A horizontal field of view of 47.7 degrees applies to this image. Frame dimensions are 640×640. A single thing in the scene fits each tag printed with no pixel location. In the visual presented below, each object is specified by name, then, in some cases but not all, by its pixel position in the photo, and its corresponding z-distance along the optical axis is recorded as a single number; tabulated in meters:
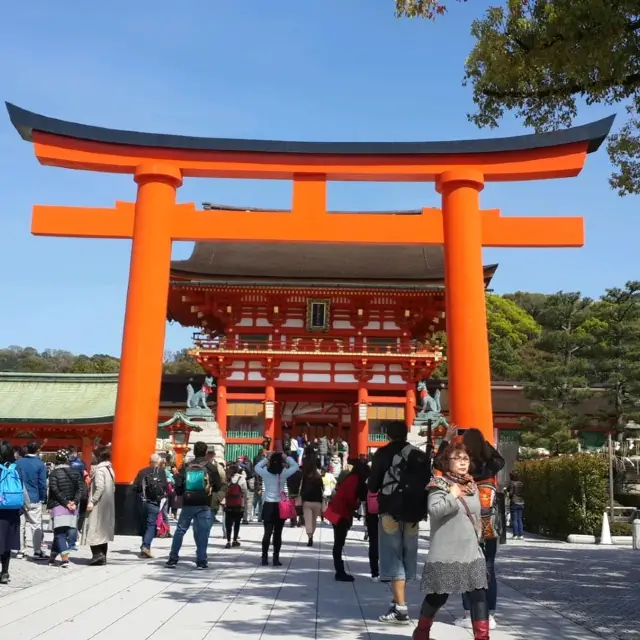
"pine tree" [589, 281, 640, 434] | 25.12
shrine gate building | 24.09
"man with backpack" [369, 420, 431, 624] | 5.89
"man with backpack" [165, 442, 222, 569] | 8.52
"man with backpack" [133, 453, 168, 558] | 9.53
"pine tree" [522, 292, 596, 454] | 24.95
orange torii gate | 12.93
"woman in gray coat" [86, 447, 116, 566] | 8.66
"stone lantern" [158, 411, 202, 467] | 21.27
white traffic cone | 13.57
